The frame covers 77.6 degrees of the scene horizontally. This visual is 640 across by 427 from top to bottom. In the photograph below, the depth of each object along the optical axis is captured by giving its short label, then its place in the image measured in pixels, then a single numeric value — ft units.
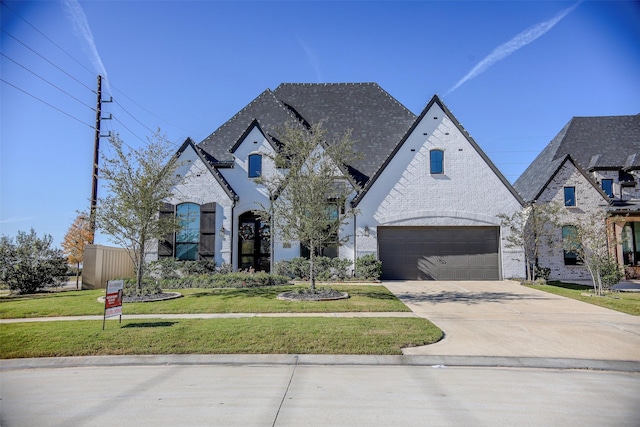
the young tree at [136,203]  44.11
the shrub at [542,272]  62.00
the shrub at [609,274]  48.49
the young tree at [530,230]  60.13
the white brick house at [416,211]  64.34
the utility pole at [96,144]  70.44
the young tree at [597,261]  47.09
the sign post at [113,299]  29.04
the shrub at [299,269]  61.53
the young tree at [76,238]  80.34
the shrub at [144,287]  45.93
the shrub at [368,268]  60.95
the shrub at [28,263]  53.16
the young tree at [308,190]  43.93
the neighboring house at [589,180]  69.87
